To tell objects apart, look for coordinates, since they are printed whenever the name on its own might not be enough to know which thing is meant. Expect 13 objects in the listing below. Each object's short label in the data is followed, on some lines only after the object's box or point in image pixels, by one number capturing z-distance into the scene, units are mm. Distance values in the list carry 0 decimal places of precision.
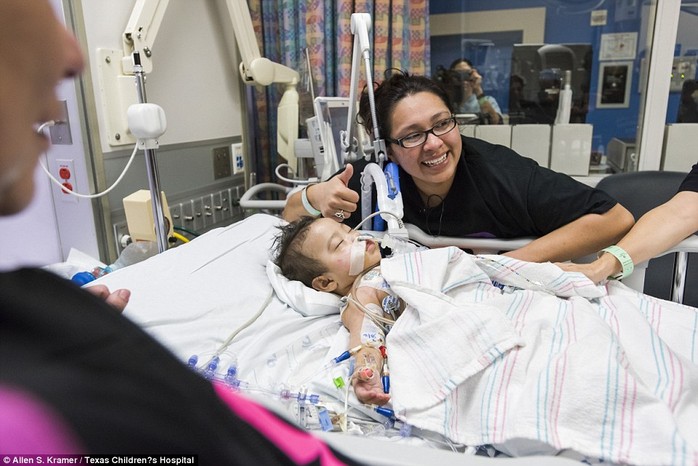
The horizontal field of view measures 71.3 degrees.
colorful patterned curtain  2521
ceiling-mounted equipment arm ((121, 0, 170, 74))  1871
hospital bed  995
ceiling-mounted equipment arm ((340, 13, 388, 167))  1458
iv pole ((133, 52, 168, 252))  1506
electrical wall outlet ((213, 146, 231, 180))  2539
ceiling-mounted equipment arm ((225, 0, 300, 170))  2248
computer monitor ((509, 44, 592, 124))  2699
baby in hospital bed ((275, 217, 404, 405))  1216
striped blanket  783
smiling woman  1541
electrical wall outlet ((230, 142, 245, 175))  2689
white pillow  1432
